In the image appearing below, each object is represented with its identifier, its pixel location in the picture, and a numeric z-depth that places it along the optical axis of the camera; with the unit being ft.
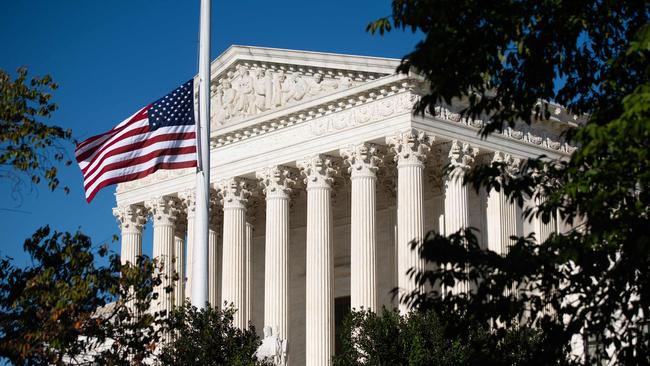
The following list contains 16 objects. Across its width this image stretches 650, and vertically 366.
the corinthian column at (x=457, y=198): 143.23
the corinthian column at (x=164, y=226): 178.29
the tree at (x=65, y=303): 72.23
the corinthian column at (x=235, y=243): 163.22
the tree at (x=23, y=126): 71.05
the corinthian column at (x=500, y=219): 147.43
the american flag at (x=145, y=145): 104.73
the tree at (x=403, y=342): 101.81
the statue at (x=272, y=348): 135.64
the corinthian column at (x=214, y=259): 175.94
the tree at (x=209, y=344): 105.40
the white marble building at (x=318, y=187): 143.43
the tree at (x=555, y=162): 53.21
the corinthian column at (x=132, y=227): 184.34
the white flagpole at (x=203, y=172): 92.99
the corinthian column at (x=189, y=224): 171.01
